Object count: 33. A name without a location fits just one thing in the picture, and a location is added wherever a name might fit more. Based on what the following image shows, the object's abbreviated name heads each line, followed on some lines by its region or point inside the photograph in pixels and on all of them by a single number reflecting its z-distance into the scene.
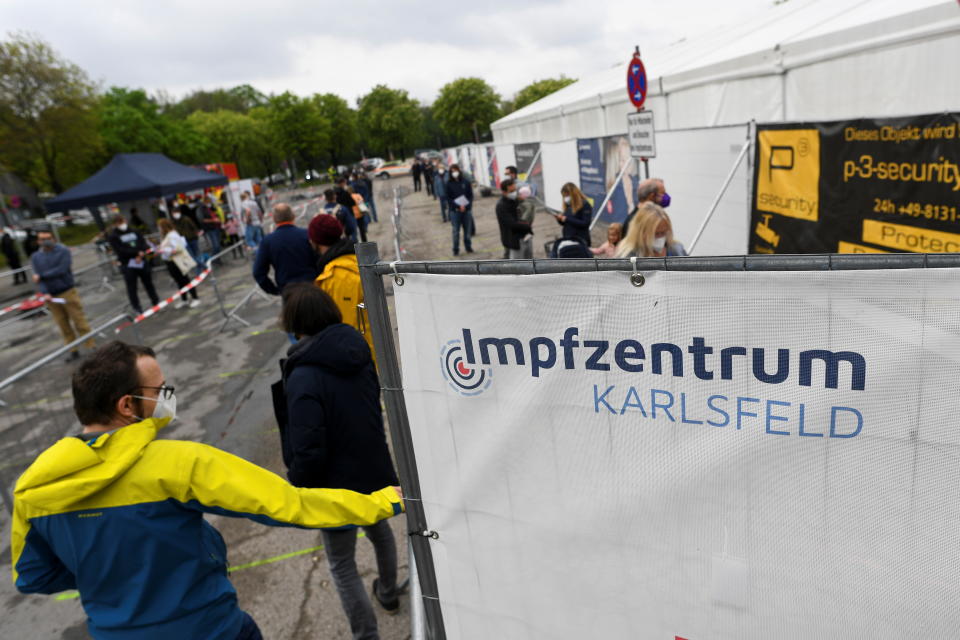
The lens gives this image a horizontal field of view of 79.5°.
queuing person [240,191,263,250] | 14.36
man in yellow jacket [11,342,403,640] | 1.71
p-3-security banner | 4.10
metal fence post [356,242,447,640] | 1.61
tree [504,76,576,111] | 71.69
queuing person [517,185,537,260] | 8.53
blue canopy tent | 13.66
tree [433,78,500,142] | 70.06
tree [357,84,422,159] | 82.31
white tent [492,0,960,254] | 4.70
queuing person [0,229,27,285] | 16.85
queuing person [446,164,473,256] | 12.04
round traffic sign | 6.72
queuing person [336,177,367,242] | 13.21
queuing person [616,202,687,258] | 4.18
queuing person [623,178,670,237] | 5.18
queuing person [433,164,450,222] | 16.69
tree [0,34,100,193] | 26.78
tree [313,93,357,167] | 78.75
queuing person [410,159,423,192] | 30.98
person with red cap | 4.25
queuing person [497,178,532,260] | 8.45
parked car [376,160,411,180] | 53.81
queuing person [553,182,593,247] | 6.36
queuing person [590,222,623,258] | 5.27
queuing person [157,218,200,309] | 10.29
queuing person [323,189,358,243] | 9.01
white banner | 1.20
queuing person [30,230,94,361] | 8.26
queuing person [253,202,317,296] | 5.40
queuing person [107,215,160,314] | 10.22
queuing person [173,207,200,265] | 13.31
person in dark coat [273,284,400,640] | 2.60
